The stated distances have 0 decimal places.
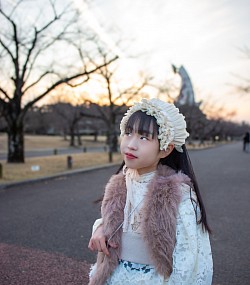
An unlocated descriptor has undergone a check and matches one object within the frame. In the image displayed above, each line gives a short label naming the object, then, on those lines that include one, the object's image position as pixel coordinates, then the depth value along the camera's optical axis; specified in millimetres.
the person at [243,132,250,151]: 27894
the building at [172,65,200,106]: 38844
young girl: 1462
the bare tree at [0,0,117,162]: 13844
